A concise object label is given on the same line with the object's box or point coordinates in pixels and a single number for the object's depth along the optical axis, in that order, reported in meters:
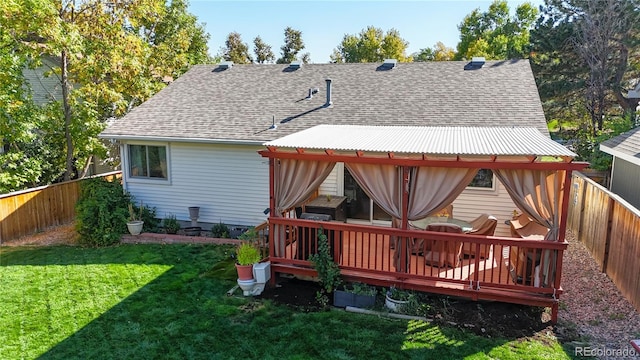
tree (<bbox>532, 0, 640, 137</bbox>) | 22.31
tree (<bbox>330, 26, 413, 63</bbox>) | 43.03
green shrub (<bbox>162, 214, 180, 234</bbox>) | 11.25
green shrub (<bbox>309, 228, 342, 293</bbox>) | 7.06
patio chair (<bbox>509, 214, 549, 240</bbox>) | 7.52
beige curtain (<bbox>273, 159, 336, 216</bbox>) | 7.31
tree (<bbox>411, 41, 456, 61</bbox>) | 48.84
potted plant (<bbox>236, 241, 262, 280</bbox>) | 7.34
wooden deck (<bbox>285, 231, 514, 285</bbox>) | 6.87
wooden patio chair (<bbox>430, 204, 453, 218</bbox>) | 9.23
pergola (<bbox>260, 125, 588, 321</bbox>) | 6.24
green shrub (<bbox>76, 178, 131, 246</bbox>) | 10.48
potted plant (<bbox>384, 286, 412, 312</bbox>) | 6.60
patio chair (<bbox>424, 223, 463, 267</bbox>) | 7.04
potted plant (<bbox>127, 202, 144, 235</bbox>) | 10.80
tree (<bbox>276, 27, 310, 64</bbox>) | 39.66
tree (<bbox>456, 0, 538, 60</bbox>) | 39.53
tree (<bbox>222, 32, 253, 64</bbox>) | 36.33
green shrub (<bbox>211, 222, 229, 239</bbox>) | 10.97
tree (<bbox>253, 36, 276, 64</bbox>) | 38.59
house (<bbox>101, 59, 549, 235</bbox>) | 10.42
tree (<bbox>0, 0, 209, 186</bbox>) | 11.42
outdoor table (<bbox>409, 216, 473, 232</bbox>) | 8.22
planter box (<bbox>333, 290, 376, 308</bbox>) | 6.76
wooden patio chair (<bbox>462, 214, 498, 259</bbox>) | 7.10
